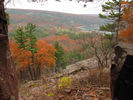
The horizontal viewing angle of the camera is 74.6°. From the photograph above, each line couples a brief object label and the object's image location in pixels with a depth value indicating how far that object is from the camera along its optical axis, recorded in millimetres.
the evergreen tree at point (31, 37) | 14636
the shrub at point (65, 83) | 5284
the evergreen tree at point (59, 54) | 25638
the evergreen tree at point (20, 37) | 14734
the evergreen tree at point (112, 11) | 12883
